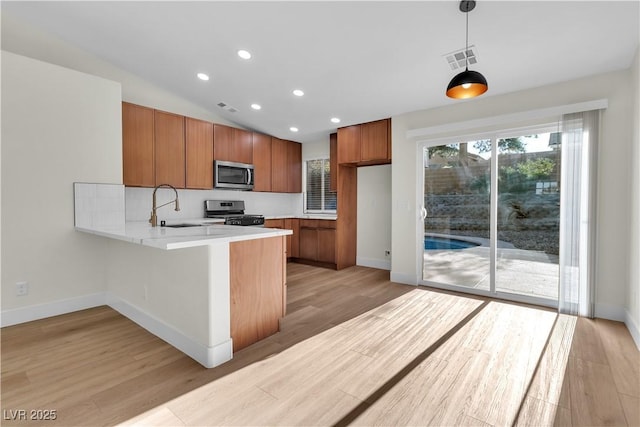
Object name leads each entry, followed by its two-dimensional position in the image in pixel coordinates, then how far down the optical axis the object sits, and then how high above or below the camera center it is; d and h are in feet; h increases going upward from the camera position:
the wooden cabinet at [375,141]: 14.85 +3.42
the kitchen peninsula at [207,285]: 6.93 -2.03
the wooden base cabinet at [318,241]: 17.46 -1.95
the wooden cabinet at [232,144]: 15.89 +3.57
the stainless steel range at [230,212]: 15.79 -0.21
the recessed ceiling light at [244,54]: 10.40 +5.46
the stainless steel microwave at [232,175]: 15.76 +1.82
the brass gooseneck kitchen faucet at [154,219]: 9.54 -0.34
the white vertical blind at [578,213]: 9.82 -0.14
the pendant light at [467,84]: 7.12 +3.04
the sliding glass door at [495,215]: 11.17 -0.28
